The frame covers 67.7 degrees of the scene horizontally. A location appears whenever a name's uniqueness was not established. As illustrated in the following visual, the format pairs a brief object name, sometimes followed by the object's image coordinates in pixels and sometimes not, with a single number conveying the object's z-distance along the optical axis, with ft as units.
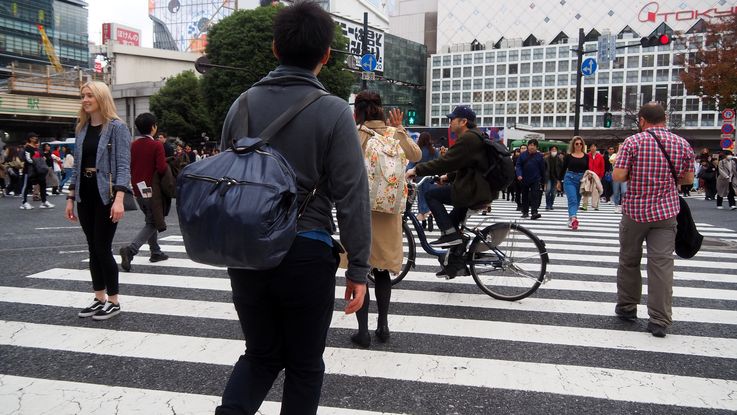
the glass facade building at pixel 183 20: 338.54
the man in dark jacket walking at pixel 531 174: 39.78
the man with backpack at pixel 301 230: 6.03
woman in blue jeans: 35.29
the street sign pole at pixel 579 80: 61.57
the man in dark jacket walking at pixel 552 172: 49.73
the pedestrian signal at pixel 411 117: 62.23
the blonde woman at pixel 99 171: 13.21
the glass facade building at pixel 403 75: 262.67
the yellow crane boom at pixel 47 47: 282.97
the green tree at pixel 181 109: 165.48
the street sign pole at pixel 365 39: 55.05
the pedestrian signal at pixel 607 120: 78.02
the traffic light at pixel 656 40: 52.80
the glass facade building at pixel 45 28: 262.26
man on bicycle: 14.96
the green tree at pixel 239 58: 115.65
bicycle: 16.26
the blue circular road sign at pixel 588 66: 63.05
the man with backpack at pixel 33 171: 44.75
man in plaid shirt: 13.47
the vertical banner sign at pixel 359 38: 213.05
